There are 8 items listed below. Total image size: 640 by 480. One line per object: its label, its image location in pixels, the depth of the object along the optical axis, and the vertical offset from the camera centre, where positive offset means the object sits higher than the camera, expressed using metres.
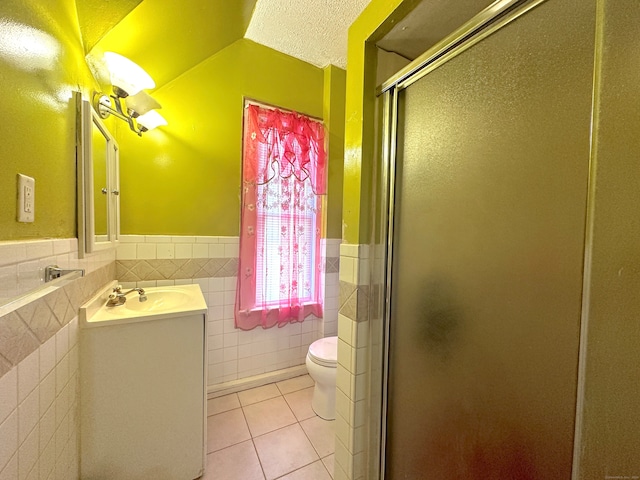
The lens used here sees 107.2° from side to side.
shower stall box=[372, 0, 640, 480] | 0.50 -0.03
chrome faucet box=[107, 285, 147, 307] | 1.21 -0.36
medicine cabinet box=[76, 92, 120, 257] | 0.96 +0.22
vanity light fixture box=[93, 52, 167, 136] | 1.12 +0.71
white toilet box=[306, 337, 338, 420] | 1.54 -0.94
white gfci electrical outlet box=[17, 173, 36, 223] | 0.59 +0.07
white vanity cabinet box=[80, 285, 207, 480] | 1.00 -0.74
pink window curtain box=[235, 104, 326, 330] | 1.84 +0.11
